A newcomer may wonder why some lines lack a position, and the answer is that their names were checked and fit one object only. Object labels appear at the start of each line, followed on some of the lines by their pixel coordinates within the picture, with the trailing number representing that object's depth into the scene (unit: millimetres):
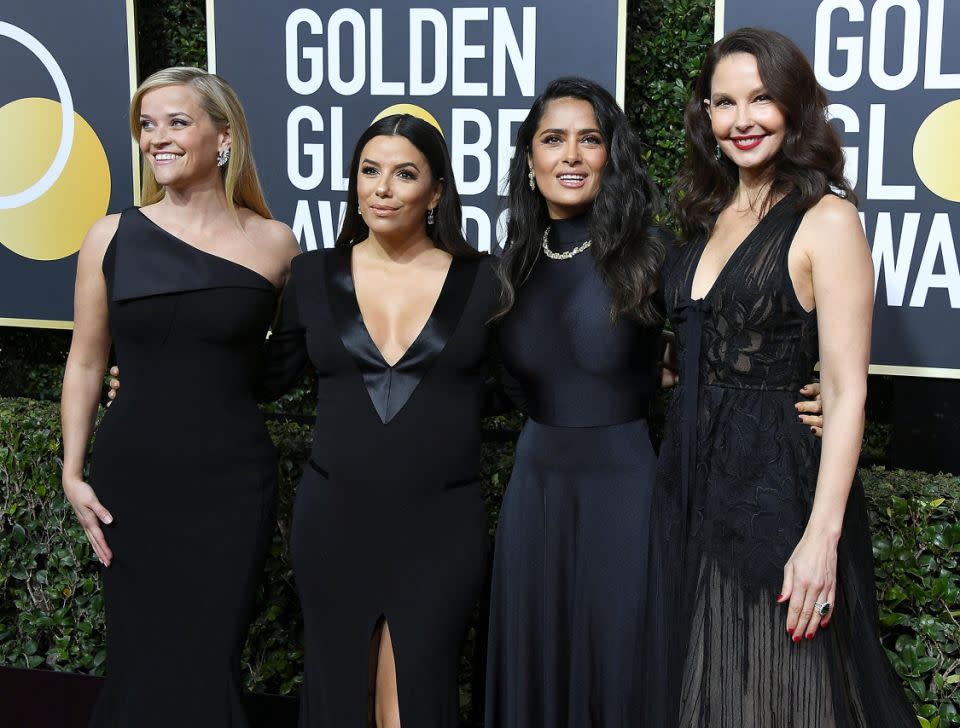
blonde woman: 2779
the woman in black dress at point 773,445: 2139
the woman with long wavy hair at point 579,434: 2658
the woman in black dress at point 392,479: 2658
